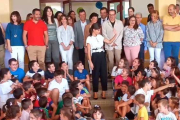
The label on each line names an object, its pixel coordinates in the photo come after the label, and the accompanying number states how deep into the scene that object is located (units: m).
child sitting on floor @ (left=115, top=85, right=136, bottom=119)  4.85
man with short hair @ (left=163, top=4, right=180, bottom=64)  5.96
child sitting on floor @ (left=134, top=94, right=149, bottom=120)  4.23
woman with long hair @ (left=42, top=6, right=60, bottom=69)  5.96
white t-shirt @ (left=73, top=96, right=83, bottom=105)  4.79
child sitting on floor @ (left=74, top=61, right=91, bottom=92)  5.52
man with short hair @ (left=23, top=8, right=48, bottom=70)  5.65
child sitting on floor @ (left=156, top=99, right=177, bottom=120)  4.14
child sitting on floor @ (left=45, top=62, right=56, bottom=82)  5.46
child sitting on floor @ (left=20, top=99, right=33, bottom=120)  4.09
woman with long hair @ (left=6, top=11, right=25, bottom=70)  5.65
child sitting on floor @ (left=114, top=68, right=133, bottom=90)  5.34
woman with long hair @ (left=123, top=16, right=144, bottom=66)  5.89
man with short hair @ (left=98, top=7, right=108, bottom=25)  6.45
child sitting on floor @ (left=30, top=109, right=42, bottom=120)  3.79
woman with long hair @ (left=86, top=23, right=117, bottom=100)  5.34
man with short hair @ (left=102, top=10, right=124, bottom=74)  5.86
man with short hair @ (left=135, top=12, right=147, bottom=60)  6.22
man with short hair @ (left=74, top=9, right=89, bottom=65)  6.36
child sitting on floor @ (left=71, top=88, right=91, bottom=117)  4.75
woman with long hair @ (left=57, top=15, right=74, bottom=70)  5.96
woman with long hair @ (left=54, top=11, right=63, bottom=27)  6.23
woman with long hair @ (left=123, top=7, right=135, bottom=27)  6.61
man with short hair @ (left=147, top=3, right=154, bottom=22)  6.44
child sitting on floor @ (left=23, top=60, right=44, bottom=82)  5.30
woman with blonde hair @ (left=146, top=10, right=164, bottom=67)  6.04
